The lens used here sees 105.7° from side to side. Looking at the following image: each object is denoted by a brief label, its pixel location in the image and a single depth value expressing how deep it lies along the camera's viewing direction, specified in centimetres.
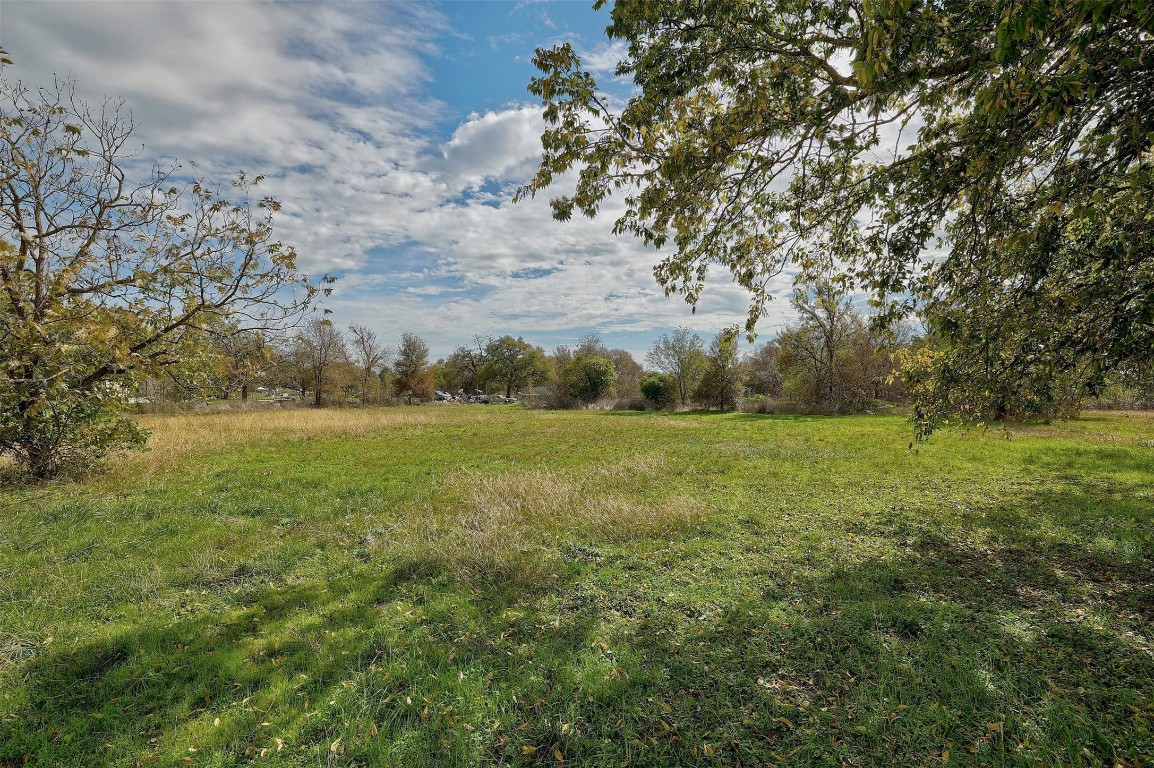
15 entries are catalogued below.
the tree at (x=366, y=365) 4812
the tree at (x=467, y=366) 6625
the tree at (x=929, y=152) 332
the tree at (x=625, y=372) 4081
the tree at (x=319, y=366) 4228
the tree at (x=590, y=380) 4028
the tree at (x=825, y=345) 2777
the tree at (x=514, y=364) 6259
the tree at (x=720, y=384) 3055
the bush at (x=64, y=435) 867
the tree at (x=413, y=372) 5169
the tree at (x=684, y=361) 3394
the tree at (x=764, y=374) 3991
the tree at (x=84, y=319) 729
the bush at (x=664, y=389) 3447
